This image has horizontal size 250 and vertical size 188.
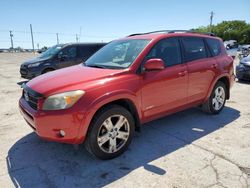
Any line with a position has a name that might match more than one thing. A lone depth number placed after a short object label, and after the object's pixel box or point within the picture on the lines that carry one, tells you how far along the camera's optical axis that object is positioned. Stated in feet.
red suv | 7.88
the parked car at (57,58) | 24.22
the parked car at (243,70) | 23.08
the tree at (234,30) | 168.11
